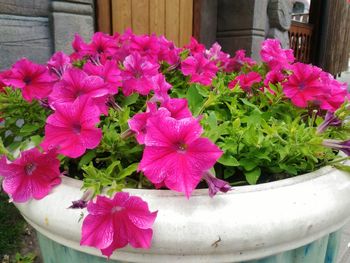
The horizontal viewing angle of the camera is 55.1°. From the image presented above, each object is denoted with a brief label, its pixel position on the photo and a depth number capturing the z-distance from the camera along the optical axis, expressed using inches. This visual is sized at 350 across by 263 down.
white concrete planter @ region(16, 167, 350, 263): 20.9
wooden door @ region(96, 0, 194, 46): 91.7
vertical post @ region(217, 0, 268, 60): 120.0
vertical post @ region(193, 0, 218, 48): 117.2
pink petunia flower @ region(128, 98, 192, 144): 22.2
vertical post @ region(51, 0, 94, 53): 72.1
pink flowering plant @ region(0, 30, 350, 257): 20.0
